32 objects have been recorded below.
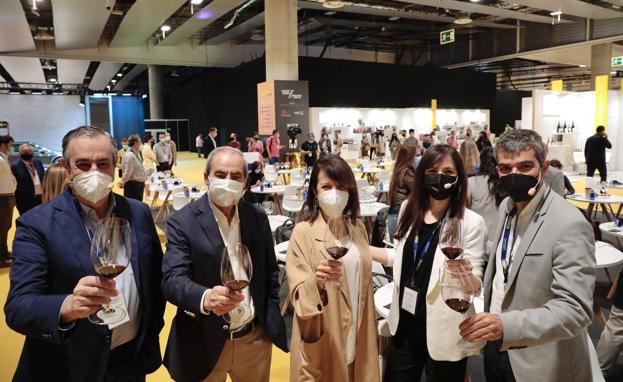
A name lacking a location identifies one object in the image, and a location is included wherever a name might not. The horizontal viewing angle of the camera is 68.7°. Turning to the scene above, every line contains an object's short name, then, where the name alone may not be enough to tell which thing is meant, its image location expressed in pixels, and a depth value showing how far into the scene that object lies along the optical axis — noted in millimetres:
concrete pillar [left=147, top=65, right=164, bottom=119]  29891
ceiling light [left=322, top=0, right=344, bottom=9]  13441
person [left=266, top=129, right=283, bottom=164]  13875
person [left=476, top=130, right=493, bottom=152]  13773
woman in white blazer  1889
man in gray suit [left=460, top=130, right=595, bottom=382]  1404
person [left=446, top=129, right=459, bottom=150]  16297
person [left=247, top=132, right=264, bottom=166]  13861
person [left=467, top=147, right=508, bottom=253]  3654
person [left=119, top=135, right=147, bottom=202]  8041
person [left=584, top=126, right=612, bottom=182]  11555
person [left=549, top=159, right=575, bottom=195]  7316
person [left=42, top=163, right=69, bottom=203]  5367
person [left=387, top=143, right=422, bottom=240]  3559
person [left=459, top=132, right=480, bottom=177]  5587
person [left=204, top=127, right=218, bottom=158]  13359
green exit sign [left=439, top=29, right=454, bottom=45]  15517
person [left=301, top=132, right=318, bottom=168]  12211
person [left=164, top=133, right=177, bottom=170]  10695
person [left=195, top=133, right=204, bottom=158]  24906
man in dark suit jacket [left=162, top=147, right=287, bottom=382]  1732
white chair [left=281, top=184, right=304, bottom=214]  7145
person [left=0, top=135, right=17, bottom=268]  6070
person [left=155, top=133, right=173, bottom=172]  10758
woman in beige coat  1842
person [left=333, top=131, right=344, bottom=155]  17766
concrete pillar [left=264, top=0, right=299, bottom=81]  14758
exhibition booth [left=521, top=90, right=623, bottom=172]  15211
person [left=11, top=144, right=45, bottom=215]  6785
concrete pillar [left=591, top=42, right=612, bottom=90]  19047
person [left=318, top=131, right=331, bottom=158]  15408
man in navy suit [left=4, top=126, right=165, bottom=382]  1366
